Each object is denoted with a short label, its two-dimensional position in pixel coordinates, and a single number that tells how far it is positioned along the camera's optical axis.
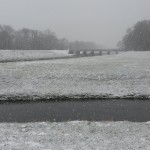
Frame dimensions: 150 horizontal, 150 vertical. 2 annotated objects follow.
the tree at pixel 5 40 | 138.50
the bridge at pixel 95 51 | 136.25
